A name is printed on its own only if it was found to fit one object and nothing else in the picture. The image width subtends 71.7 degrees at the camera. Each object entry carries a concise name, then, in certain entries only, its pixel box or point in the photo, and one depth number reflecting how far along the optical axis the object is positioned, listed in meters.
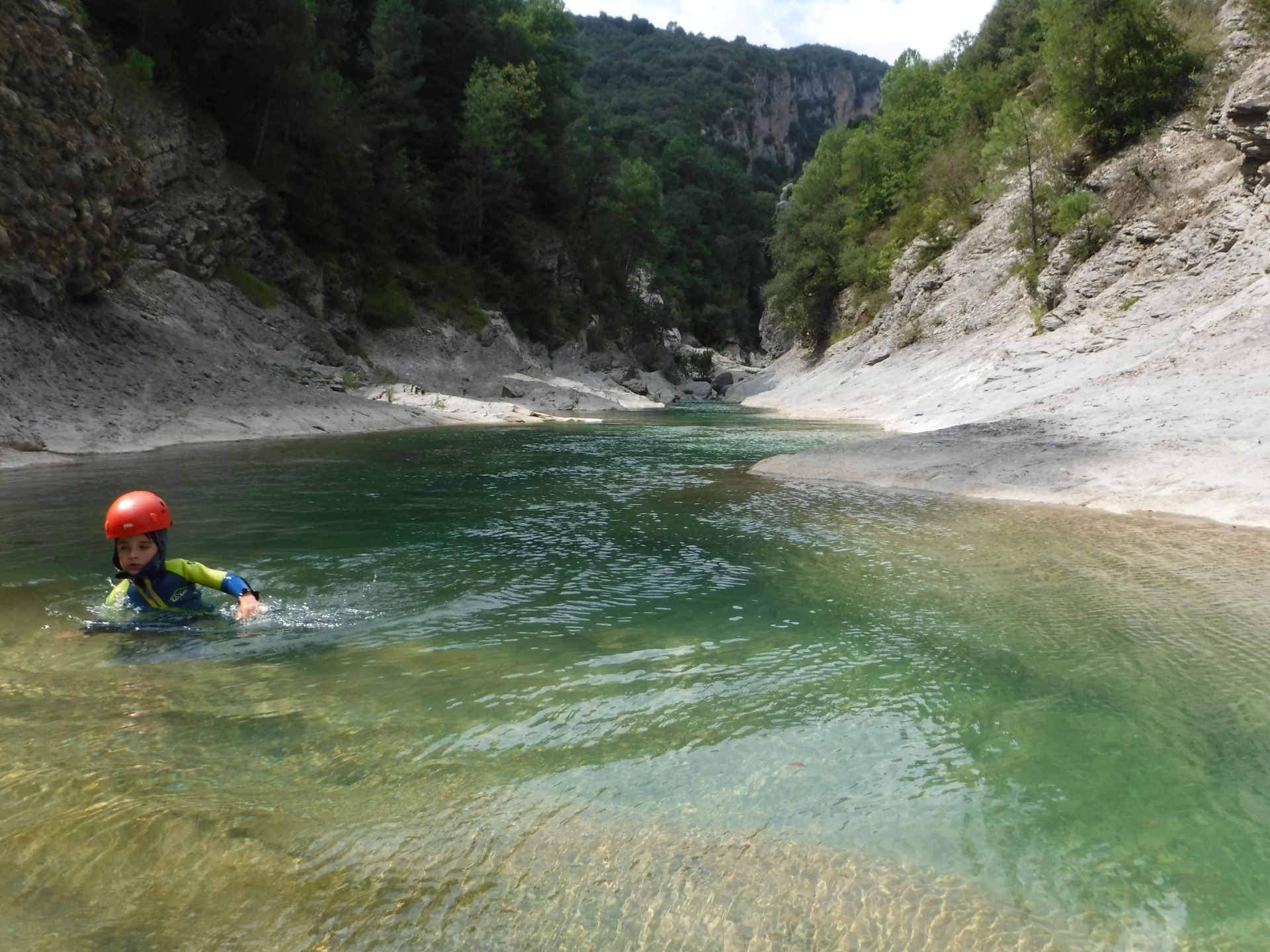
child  6.08
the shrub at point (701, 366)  62.03
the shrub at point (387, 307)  35.34
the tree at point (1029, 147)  31.44
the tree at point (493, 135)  44.69
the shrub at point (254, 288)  29.17
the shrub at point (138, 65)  27.66
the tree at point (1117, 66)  28.45
